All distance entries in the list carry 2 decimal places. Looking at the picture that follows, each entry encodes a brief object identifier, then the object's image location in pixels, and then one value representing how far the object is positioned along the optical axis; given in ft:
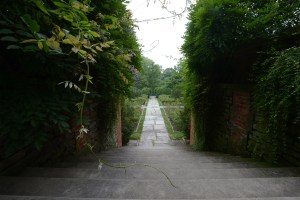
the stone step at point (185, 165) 7.86
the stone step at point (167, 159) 9.69
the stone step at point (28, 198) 4.41
